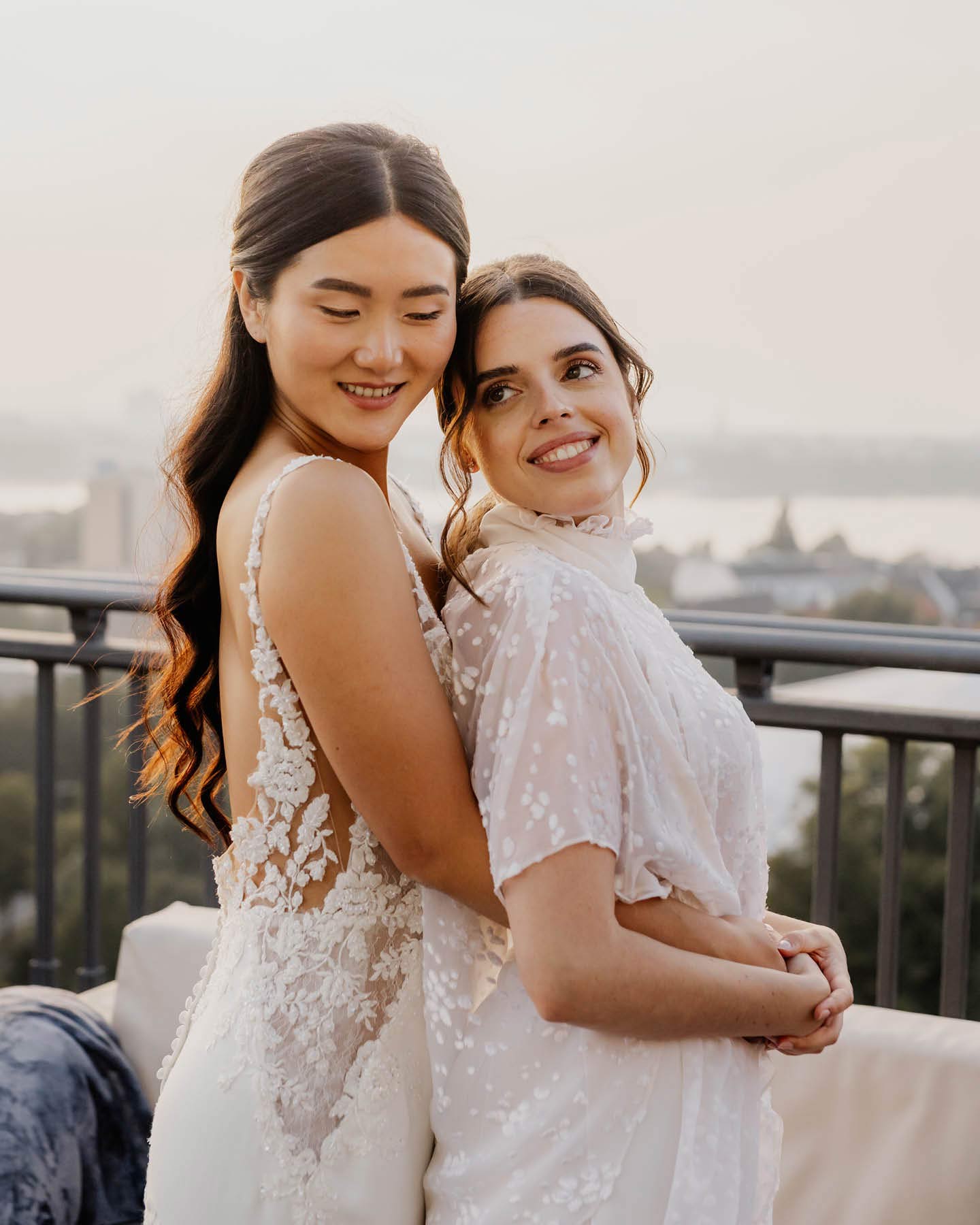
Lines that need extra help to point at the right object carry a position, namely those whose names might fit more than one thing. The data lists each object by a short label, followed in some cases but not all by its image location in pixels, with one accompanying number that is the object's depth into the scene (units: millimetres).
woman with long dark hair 1178
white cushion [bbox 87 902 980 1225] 1803
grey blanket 1982
